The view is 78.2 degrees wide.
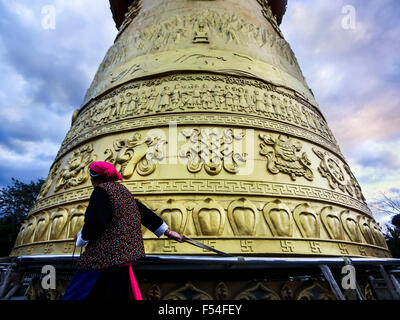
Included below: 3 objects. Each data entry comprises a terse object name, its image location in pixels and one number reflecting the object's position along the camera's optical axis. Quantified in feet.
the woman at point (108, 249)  4.91
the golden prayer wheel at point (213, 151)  9.05
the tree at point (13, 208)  38.40
